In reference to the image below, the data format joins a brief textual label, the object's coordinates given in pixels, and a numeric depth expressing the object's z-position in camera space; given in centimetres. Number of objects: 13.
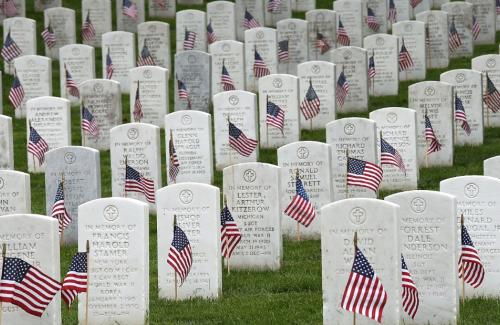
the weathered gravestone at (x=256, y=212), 1795
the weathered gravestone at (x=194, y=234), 1655
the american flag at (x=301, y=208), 1880
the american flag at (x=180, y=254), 1627
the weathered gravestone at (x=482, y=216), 1628
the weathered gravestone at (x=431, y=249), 1525
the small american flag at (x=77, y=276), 1534
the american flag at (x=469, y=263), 1586
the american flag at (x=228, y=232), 1752
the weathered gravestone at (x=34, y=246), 1521
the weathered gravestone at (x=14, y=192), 1873
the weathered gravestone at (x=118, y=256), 1563
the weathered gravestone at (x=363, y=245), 1477
